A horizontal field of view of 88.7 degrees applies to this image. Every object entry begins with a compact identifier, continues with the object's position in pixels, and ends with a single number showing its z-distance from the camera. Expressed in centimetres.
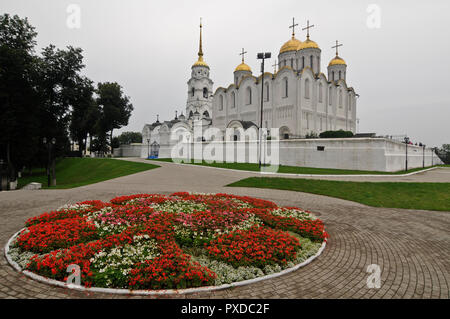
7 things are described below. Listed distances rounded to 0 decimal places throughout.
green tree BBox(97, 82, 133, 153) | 5366
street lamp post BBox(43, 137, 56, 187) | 1990
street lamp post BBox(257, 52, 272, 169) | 2281
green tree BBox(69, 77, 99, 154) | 2836
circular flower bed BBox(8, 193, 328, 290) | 402
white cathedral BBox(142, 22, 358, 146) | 4262
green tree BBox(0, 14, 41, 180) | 2062
